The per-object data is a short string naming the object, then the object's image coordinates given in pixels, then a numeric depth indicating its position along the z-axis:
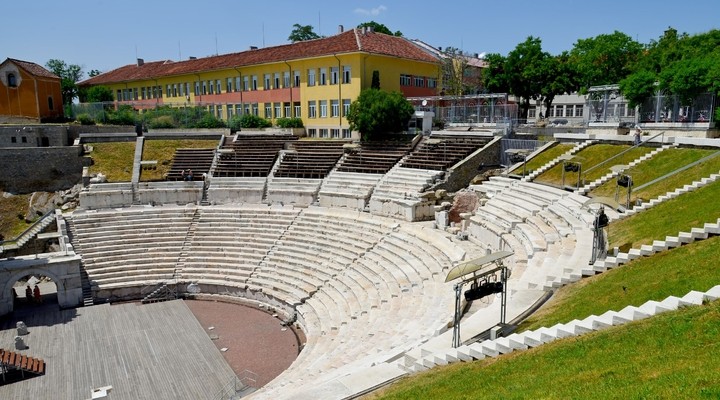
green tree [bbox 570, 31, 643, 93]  46.34
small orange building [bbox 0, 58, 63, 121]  44.81
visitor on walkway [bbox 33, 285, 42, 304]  26.17
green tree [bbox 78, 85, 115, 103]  57.62
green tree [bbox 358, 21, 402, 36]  66.56
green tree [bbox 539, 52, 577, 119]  42.44
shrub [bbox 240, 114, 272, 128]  46.47
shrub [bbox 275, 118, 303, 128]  46.09
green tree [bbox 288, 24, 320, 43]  79.14
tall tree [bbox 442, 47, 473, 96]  50.29
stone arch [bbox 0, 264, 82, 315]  24.88
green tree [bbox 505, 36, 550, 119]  42.97
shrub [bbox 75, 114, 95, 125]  44.12
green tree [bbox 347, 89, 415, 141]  38.16
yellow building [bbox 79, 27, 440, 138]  43.56
